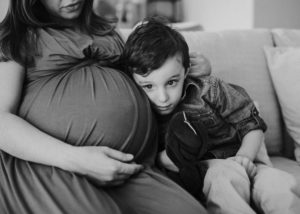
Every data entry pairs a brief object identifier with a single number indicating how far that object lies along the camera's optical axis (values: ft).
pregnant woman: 2.60
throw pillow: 4.50
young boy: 2.92
